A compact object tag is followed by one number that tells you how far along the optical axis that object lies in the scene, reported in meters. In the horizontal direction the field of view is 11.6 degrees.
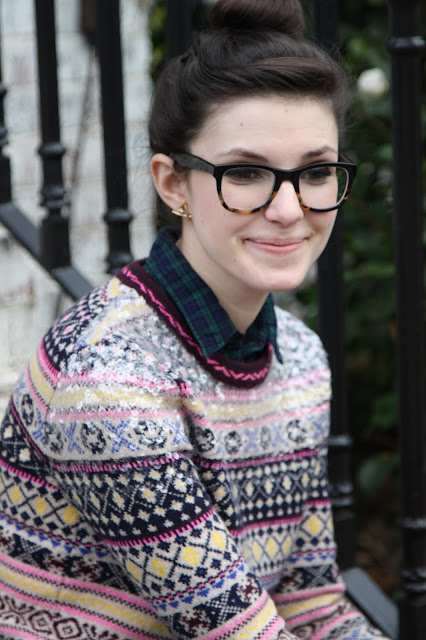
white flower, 2.27
